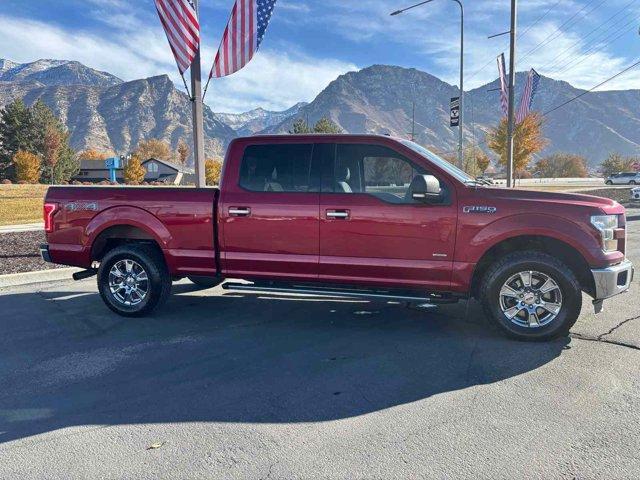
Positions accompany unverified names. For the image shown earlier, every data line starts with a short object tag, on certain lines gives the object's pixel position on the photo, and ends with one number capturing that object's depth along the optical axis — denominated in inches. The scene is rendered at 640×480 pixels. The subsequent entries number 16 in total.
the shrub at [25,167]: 2492.6
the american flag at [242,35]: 378.3
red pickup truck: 187.2
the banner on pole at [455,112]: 834.2
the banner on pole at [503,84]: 815.7
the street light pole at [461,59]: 848.9
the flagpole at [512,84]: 743.1
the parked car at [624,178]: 2074.6
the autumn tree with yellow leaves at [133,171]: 3251.2
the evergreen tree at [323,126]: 1942.9
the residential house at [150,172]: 4109.3
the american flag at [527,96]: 885.2
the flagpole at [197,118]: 395.2
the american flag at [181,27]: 370.6
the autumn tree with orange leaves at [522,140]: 1430.0
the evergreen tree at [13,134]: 2664.9
